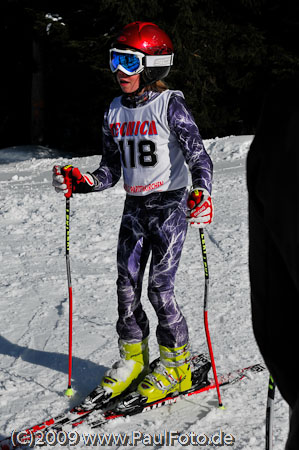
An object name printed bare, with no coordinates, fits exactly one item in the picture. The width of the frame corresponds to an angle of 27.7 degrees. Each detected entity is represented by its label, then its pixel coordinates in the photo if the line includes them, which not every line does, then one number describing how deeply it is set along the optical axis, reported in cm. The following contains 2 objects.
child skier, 386
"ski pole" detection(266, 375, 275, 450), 204
